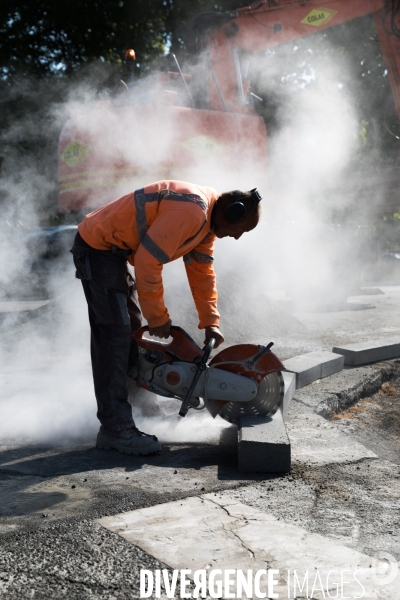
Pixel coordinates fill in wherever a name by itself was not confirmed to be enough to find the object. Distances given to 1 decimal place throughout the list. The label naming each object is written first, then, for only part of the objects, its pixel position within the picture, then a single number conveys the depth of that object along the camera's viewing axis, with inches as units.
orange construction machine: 350.9
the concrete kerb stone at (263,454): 128.7
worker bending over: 136.1
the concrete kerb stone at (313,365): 205.8
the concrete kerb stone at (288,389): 173.6
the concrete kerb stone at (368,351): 235.6
